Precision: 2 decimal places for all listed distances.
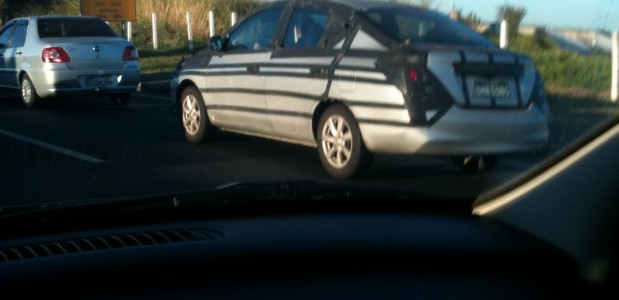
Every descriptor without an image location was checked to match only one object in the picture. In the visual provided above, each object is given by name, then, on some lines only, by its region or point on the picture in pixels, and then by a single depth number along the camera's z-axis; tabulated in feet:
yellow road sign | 86.28
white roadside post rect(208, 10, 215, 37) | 80.02
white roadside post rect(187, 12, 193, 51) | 88.89
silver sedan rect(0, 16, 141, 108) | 50.44
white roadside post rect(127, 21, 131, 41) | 99.55
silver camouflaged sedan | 25.17
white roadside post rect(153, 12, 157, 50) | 97.71
